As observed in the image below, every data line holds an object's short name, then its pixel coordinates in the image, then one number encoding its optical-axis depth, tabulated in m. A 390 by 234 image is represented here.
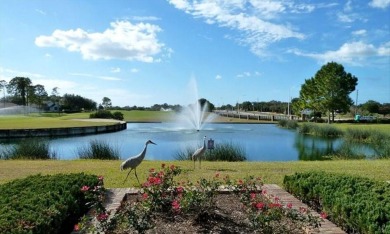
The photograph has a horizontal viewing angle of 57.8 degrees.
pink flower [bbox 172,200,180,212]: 4.77
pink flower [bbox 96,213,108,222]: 4.03
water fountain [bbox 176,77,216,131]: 39.47
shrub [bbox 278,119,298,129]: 44.69
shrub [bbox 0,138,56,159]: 15.70
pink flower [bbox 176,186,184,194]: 5.70
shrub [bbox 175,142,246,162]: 15.17
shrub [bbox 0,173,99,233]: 4.14
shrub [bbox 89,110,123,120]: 62.99
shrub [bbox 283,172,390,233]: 4.54
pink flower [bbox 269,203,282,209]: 4.29
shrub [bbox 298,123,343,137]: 32.69
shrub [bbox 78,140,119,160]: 15.71
